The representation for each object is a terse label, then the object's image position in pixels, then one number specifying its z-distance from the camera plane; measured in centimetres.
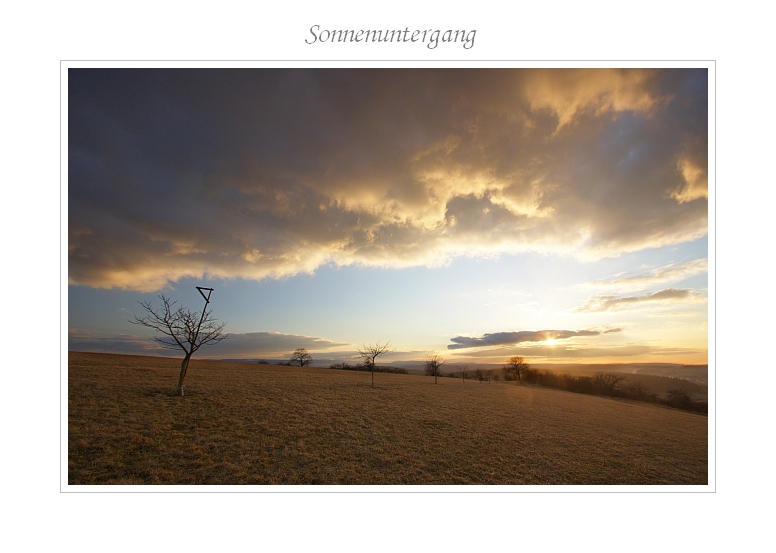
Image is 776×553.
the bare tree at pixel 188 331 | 1519
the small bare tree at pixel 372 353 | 2917
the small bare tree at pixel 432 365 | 4636
